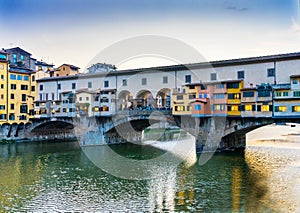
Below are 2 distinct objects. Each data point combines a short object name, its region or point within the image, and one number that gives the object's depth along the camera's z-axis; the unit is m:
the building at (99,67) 75.20
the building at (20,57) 69.56
